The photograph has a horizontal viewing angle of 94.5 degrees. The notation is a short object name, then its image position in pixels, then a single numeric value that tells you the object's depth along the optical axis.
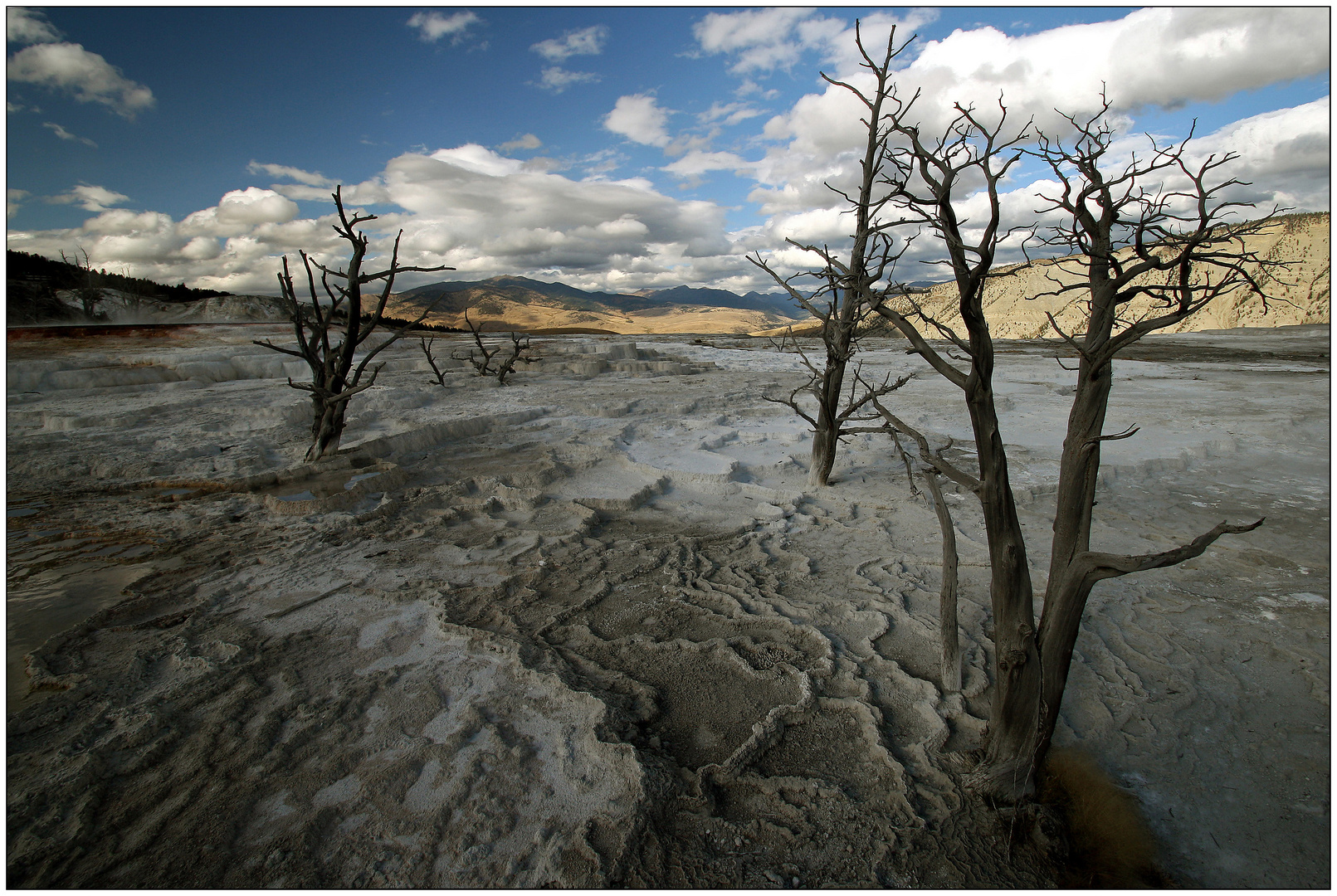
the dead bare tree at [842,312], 4.41
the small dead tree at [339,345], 6.00
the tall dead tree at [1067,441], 1.91
